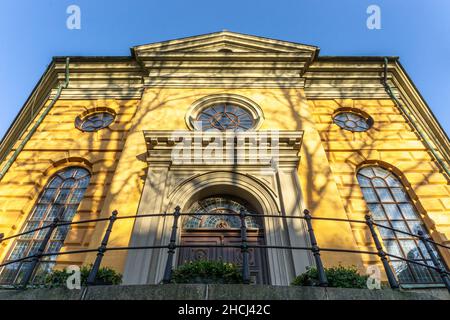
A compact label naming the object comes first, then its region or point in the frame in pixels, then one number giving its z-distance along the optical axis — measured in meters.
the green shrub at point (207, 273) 4.97
